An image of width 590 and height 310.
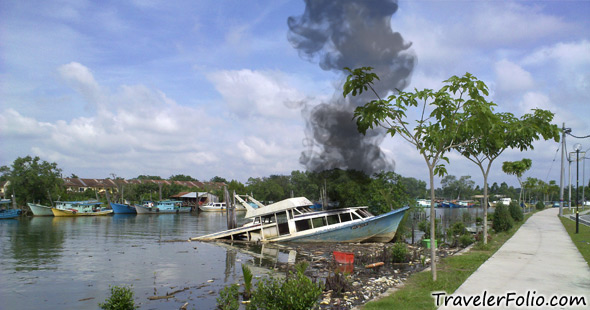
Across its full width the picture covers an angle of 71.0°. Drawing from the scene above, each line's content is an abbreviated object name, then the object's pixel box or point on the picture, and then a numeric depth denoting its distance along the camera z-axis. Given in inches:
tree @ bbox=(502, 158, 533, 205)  1359.7
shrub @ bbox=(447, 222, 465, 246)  1155.9
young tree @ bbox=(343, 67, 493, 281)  418.0
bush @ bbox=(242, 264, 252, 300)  451.5
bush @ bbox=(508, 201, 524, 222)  1402.6
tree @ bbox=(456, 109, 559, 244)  543.8
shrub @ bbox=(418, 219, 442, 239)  1082.4
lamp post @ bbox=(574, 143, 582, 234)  1025.5
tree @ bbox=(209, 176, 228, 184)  6186.0
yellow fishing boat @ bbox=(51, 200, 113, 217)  2642.7
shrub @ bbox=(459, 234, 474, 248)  916.0
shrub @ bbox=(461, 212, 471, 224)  1766.2
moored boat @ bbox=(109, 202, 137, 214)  3105.8
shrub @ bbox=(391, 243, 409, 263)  750.5
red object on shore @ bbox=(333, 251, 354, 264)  714.8
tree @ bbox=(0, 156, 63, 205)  2809.1
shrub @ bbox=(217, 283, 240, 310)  375.8
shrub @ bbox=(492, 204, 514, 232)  1104.8
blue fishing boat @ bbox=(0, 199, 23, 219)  2306.6
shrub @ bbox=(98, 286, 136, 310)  389.7
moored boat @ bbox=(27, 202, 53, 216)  2637.8
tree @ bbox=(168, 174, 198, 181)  6169.3
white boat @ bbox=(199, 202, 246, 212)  3713.1
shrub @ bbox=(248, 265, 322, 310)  335.3
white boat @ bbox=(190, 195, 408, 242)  1070.6
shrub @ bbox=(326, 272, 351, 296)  503.2
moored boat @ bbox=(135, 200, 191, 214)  3294.0
